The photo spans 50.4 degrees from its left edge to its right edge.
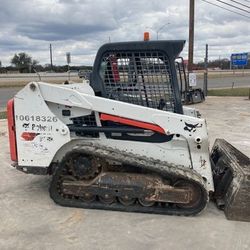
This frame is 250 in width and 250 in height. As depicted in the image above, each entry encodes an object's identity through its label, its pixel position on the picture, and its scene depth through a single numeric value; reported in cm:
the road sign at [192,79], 1266
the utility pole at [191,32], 1444
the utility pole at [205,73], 1426
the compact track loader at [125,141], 309
